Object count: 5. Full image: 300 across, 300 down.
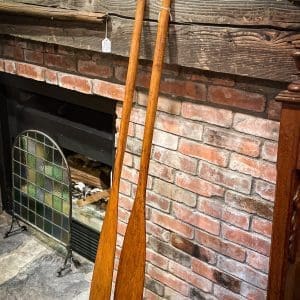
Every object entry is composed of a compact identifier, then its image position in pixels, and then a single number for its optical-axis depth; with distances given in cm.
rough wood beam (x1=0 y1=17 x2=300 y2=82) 116
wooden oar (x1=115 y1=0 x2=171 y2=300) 132
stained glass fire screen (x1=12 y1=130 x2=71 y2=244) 225
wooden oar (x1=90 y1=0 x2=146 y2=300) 138
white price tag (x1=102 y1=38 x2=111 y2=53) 156
